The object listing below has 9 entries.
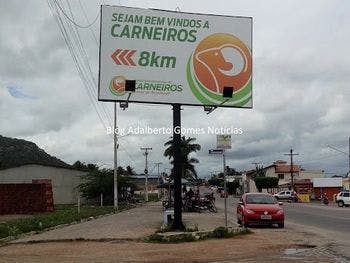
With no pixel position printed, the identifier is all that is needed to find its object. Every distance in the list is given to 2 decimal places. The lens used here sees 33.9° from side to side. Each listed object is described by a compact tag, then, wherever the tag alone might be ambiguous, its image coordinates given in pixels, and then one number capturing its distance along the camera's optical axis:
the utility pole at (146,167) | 81.94
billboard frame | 19.64
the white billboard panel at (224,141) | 18.53
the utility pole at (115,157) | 46.28
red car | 22.91
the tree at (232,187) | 143.49
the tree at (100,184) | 56.53
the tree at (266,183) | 110.38
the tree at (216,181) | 173.38
